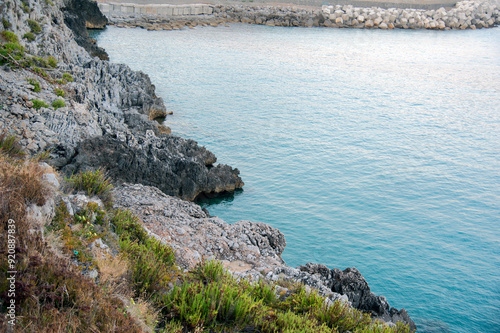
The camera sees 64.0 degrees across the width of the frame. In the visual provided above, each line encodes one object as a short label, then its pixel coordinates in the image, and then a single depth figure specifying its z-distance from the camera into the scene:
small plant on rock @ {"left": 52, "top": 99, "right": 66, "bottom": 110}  25.16
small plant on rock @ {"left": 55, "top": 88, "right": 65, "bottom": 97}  26.84
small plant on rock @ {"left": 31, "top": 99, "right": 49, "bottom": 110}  23.96
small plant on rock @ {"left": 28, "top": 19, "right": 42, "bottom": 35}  32.91
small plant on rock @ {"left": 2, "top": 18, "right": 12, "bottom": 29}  29.49
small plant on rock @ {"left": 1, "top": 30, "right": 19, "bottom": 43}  28.94
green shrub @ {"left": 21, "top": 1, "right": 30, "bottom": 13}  32.77
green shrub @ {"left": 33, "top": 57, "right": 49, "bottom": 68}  29.64
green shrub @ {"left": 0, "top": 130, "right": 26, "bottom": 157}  15.55
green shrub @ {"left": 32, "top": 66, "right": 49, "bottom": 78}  27.97
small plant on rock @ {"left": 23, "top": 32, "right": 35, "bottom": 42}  31.54
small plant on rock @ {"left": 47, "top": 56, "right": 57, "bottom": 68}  31.23
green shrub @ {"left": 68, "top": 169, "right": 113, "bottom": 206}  14.57
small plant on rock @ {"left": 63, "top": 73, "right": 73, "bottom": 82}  30.19
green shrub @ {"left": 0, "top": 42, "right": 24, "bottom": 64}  26.88
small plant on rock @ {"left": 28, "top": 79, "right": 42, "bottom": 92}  25.55
